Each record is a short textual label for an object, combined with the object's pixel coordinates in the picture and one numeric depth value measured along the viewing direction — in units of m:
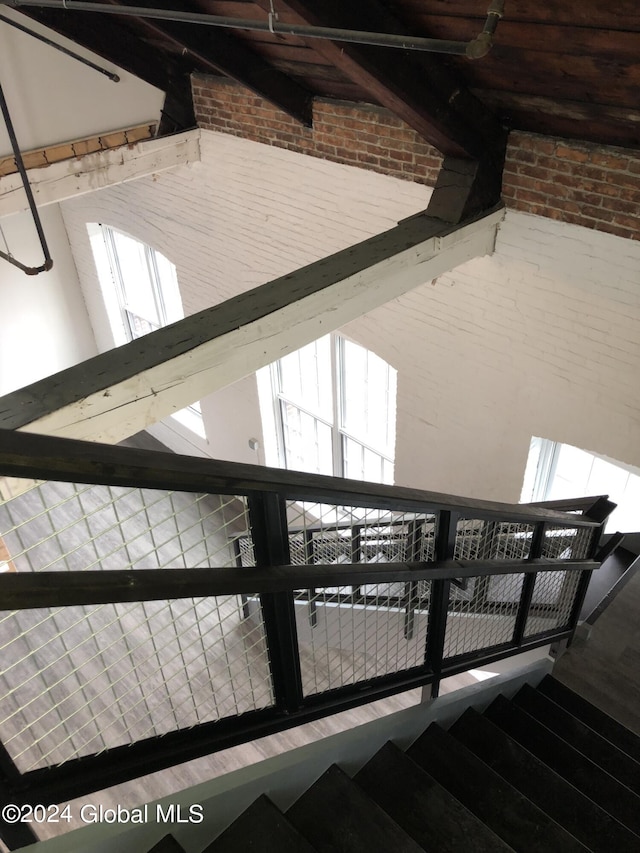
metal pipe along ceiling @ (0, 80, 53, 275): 3.88
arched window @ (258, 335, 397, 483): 5.79
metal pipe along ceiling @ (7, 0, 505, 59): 1.72
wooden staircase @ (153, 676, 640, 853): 1.78
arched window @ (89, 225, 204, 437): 7.44
